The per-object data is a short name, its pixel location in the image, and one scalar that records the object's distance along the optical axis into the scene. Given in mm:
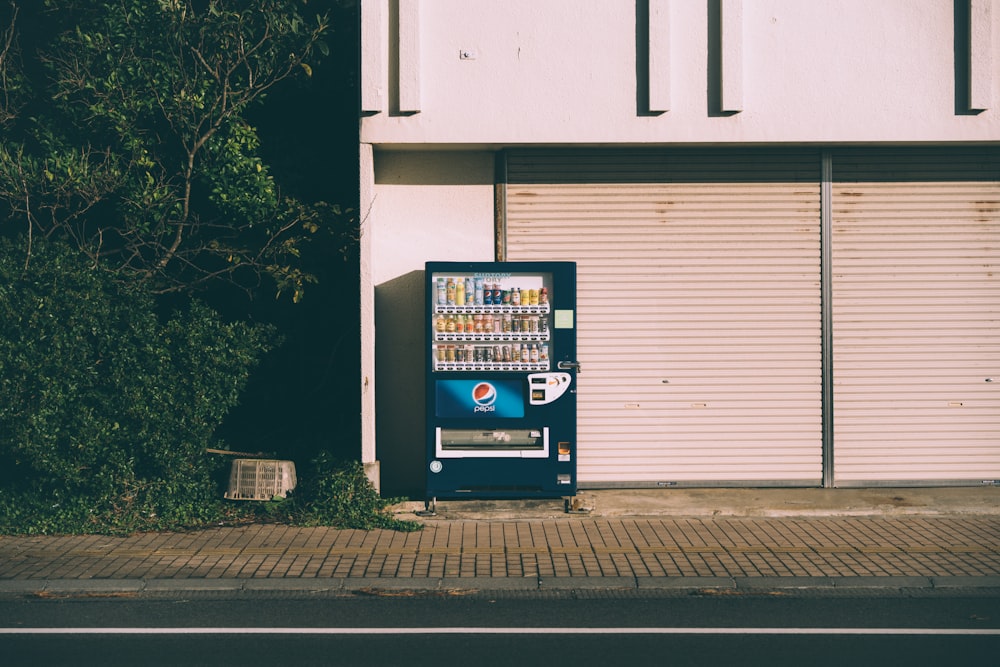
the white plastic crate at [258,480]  10922
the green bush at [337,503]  10477
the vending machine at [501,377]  10422
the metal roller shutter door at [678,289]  11305
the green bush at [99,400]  10273
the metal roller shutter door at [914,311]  11344
